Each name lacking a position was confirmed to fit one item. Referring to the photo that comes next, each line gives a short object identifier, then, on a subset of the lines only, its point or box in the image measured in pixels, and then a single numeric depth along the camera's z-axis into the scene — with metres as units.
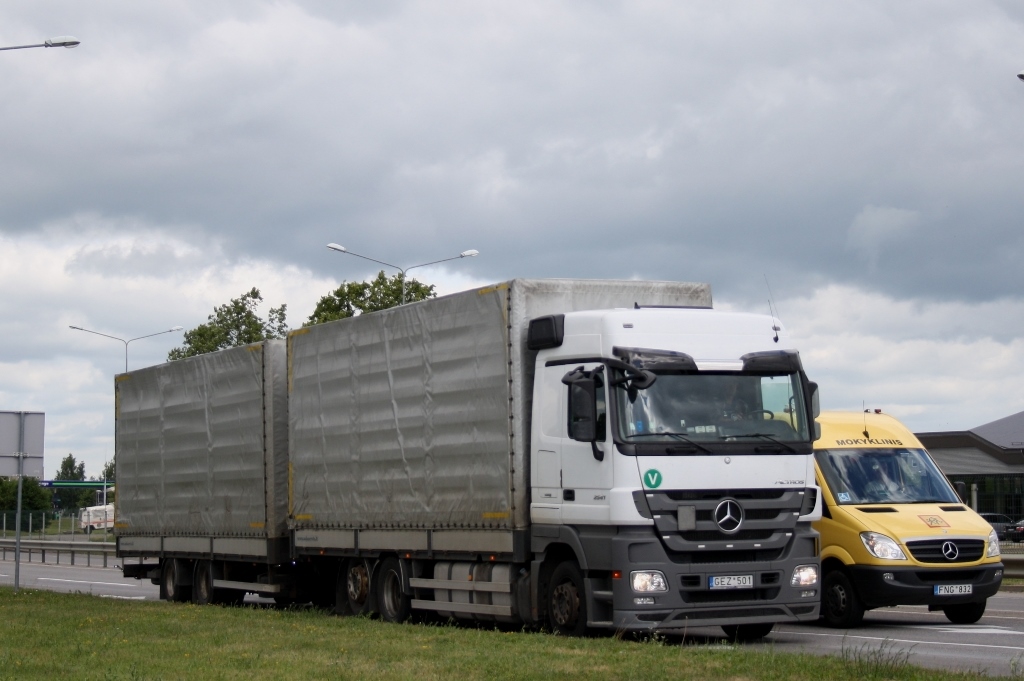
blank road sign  25.16
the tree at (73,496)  174.50
